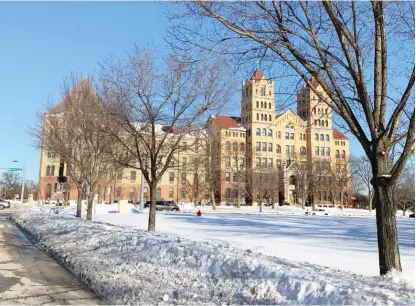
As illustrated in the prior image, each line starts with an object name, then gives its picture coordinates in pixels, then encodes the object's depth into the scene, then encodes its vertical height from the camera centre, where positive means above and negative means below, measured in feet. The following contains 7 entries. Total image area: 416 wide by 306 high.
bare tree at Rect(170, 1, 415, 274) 22.31 +7.34
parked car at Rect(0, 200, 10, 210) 172.76 -2.57
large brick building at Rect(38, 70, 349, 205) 262.67 +29.48
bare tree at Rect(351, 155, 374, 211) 243.40 +22.77
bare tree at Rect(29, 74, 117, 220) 67.36 +11.17
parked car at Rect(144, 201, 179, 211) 182.71 -2.33
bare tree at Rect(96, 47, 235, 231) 48.16 +9.52
